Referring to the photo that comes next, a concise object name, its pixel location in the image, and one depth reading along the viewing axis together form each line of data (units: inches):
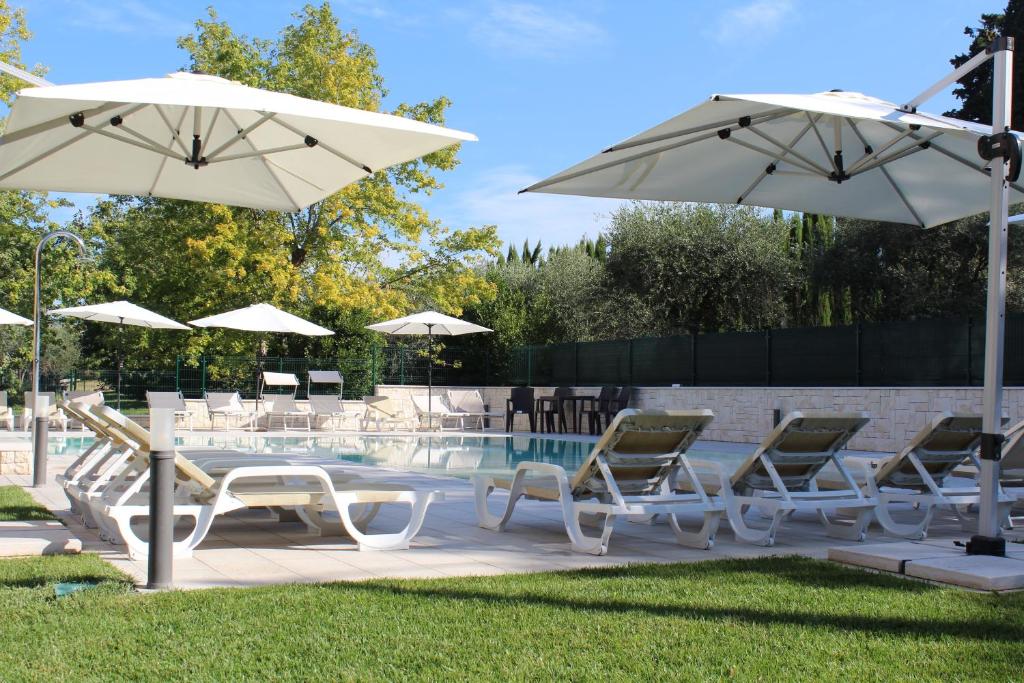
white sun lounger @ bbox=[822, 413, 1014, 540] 261.7
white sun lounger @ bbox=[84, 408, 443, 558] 211.6
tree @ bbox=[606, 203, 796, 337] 1062.4
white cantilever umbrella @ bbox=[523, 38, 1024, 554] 214.7
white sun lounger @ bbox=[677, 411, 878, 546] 244.7
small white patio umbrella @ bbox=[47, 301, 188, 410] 693.9
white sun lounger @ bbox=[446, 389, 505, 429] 927.0
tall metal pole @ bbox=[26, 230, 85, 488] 344.5
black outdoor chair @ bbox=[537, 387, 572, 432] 867.4
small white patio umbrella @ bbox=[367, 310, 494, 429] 821.2
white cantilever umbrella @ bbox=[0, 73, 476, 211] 222.7
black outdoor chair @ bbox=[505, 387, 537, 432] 863.7
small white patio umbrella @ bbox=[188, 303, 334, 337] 741.9
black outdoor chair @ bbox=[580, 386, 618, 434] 837.2
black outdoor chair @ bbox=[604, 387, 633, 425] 832.9
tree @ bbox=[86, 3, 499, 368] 956.6
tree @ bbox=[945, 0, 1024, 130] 1021.2
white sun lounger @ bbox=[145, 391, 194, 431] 510.2
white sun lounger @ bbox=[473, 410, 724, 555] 229.0
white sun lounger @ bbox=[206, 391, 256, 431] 770.2
